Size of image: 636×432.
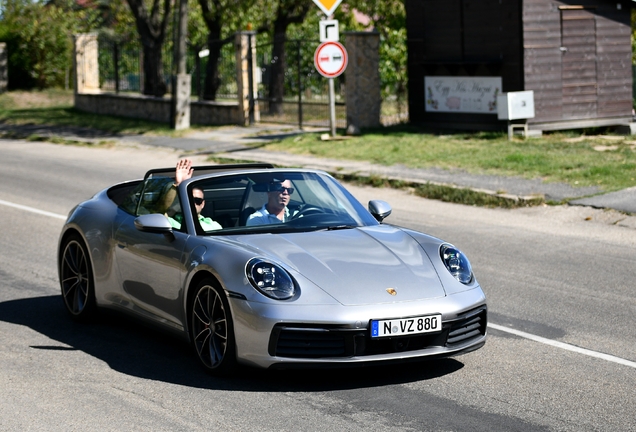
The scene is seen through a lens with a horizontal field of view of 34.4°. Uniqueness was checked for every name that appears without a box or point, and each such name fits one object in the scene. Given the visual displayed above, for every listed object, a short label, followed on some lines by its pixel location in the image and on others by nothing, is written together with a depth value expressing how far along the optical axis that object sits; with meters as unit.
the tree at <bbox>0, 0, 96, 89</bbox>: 37.72
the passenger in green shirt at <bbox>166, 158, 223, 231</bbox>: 7.15
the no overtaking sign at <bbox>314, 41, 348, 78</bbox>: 20.67
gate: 25.69
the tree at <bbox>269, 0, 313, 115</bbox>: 27.22
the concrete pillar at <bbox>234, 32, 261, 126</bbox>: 26.98
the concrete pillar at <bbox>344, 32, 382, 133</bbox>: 24.00
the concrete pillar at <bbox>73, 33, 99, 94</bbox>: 33.97
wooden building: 22.12
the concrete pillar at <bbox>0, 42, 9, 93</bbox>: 36.94
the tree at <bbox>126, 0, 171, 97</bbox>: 30.95
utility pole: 25.69
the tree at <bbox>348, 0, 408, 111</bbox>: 33.53
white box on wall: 21.19
